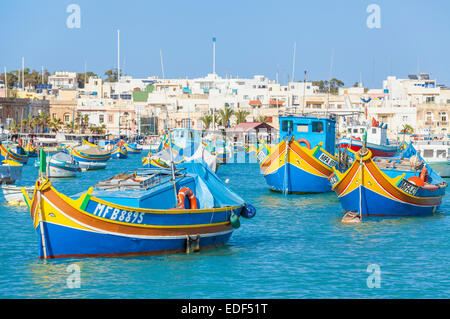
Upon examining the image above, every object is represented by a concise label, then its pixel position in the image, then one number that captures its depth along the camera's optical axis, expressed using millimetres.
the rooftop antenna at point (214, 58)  129025
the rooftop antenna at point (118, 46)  120831
